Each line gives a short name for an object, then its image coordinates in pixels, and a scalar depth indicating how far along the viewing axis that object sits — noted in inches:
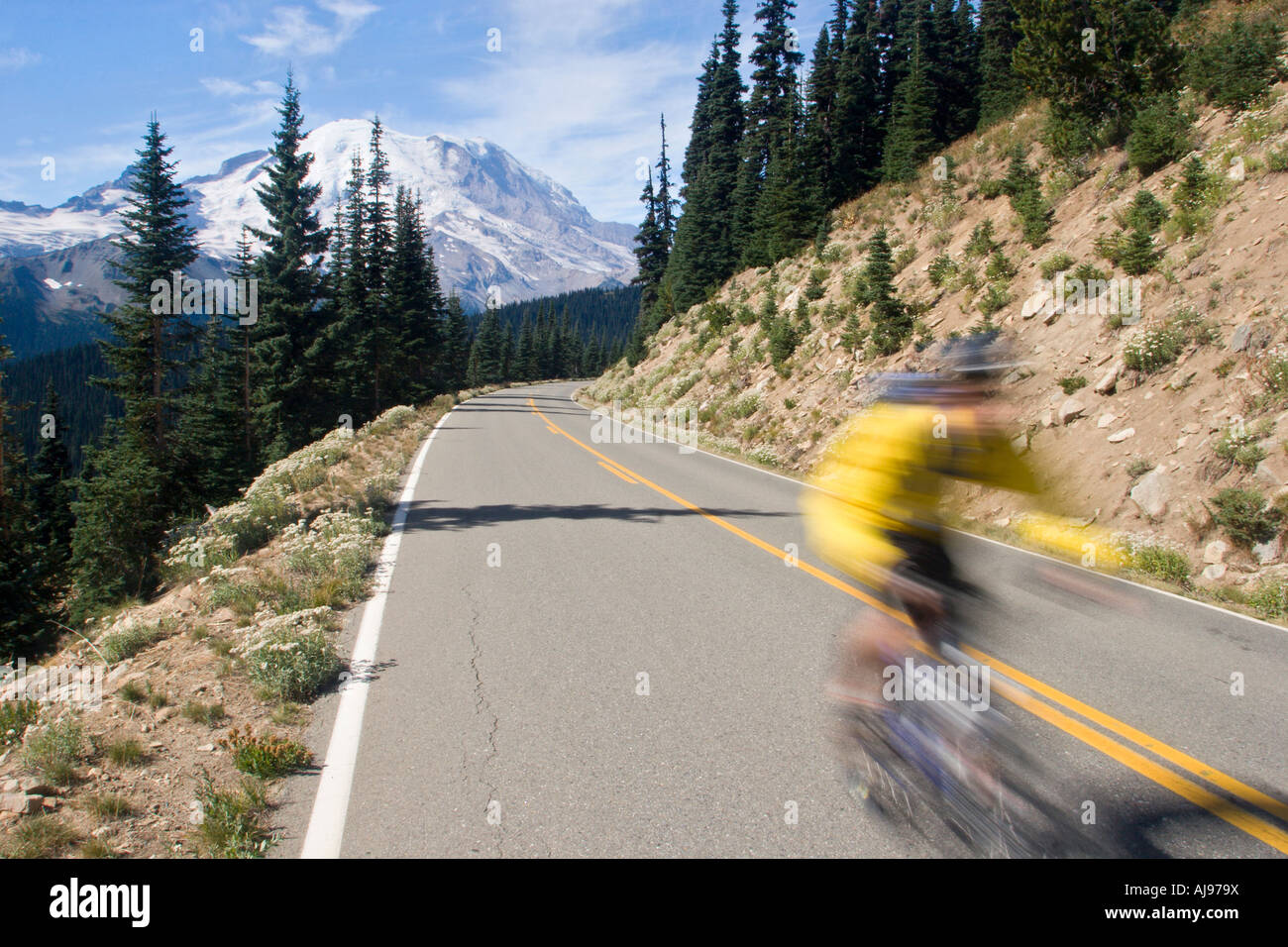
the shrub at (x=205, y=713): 163.8
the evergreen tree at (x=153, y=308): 1103.6
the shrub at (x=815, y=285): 967.0
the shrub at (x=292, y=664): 176.7
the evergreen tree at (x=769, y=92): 1733.5
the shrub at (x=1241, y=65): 539.8
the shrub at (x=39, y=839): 113.8
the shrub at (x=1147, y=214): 503.5
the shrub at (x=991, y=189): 818.2
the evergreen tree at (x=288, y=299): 1390.3
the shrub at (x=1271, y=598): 251.3
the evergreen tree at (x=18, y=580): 804.6
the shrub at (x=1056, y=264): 565.0
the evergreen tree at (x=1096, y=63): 651.5
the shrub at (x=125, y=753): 144.6
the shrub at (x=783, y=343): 877.8
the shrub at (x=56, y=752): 137.2
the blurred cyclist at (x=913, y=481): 154.5
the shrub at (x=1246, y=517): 298.0
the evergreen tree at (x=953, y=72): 1512.1
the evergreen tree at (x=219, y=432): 1342.3
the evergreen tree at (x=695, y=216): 1662.2
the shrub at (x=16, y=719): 172.2
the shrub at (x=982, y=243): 705.6
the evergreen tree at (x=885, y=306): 692.7
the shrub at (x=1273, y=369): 342.3
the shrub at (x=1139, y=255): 478.3
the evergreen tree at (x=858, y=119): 1423.5
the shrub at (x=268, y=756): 140.9
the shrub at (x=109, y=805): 126.4
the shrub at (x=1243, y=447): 324.2
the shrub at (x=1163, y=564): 295.7
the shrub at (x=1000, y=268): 637.3
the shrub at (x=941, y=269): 730.1
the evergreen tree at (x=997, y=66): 1238.9
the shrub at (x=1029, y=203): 642.2
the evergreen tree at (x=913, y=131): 1187.9
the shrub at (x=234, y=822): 115.8
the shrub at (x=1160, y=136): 569.9
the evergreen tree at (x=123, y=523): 1014.4
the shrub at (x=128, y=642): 218.5
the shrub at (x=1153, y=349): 413.7
